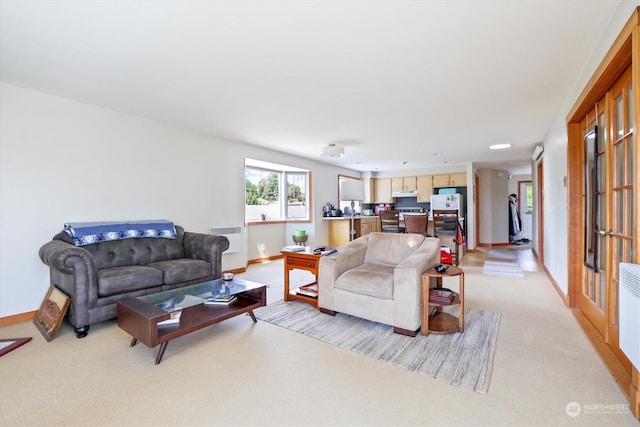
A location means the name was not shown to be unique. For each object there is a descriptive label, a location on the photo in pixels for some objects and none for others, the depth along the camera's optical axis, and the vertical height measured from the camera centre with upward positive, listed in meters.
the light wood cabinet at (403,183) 8.23 +0.78
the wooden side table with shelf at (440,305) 2.44 -0.80
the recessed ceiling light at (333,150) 4.84 +1.00
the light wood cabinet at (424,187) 7.92 +0.62
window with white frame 5.89 +0.43
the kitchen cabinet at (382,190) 8.67 +0.62
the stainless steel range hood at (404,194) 8.23 +0.49
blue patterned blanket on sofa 3.00 -0.18
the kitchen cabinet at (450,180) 7.46 +0.78
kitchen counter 6.97 -0.39
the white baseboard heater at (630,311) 1.33 -0.48
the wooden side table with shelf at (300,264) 3.17 -0.57
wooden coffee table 1.99 -0.74
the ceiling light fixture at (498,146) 5.34 +1.16
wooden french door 1.91 +0.05
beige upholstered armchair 2.42 -0.60
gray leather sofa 2.48 -0.54
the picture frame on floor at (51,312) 2.47 -0.86
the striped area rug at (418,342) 1.91 -1.03
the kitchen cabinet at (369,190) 8.75 +0.63
